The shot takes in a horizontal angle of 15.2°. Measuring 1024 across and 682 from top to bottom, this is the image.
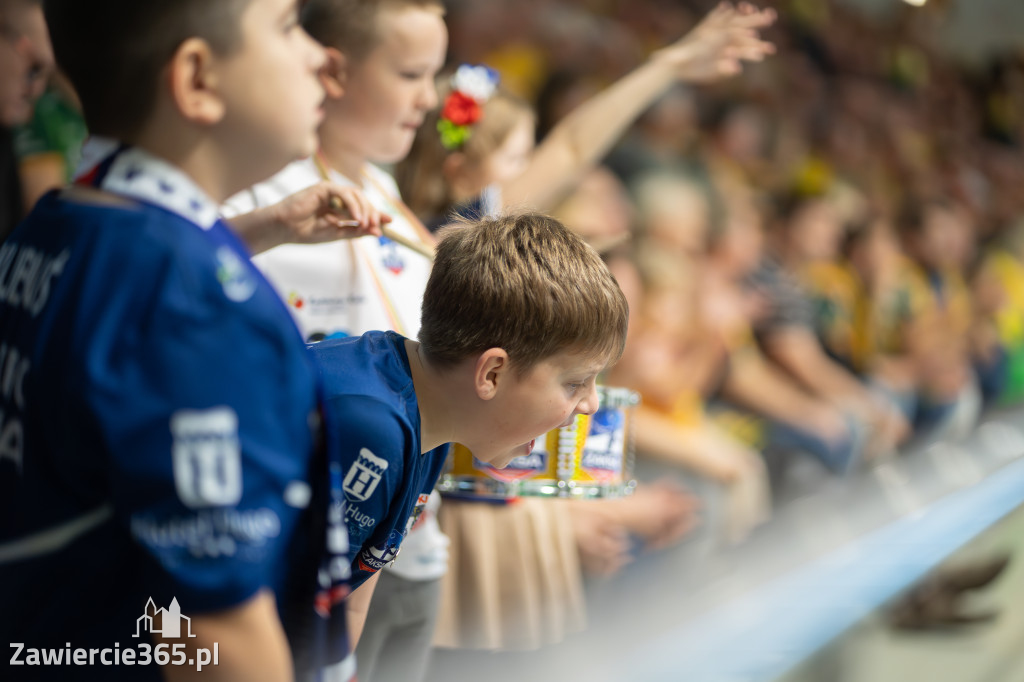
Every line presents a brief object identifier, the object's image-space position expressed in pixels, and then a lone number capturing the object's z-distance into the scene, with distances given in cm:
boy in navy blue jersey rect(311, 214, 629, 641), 282
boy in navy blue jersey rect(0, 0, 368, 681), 256
